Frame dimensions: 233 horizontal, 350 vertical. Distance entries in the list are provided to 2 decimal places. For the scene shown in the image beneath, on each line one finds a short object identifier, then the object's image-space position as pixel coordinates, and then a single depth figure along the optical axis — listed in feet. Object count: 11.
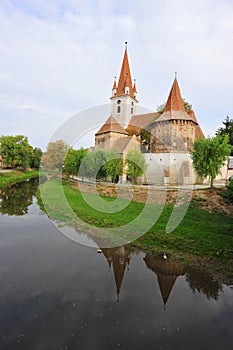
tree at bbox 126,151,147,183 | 79.00
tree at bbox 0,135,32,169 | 134.41
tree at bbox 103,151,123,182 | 80.53
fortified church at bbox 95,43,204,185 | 86.17
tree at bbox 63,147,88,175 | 103.58
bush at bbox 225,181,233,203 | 39.79
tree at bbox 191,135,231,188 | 62.32
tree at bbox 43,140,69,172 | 167.63
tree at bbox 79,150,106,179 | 83.61
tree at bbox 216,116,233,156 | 109.50
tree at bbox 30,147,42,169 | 187.40
